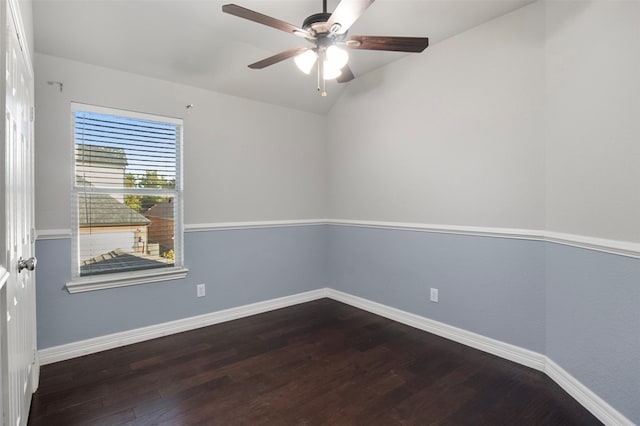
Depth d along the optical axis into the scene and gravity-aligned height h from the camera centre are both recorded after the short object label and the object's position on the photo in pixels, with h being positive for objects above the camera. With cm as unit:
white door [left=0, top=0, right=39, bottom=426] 113 -11
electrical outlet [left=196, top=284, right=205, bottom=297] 313 -78
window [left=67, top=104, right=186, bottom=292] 256 +11
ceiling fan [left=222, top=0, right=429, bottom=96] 163 +101
